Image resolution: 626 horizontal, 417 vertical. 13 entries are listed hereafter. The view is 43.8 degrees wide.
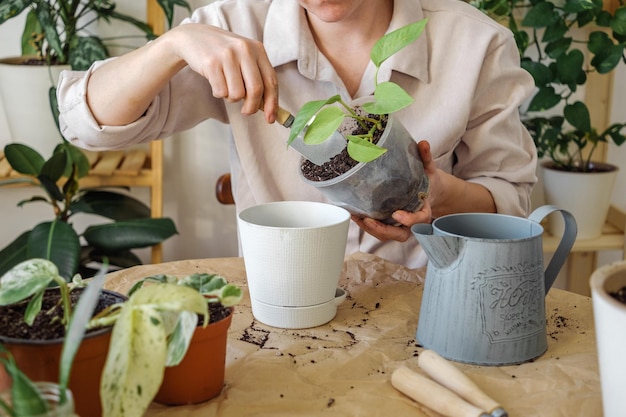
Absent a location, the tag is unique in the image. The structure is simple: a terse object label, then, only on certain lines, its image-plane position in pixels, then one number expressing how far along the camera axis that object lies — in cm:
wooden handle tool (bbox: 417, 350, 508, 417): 73
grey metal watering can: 81
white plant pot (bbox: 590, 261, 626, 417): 62
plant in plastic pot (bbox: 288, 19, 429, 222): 82
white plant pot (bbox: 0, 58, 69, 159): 177
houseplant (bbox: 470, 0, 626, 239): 173
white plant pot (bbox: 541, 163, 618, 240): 182
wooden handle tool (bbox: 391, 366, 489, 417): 72
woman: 122
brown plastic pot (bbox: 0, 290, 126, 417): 64
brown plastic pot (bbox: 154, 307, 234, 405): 74
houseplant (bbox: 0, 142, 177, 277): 172
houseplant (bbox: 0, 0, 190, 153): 176
